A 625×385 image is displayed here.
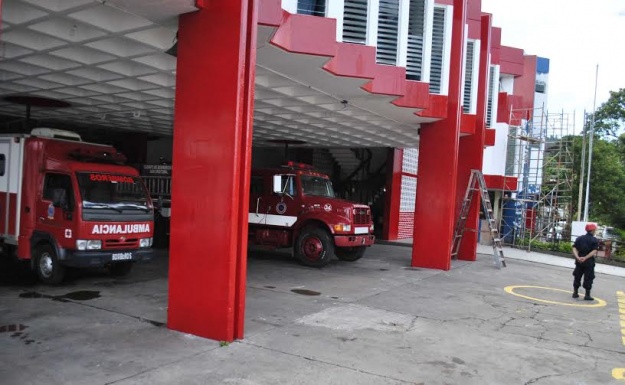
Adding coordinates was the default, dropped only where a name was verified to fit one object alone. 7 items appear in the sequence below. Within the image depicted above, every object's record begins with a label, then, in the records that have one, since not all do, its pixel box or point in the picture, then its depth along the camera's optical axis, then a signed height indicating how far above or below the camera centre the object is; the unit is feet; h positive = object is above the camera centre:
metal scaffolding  72.13 +2.31
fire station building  19.07 +5.67
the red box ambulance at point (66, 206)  28.55 -2.39
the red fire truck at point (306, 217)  40.24 -3.09
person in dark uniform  31.86 -3.88
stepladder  46.57 -1.85
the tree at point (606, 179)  108.06 +4.15
